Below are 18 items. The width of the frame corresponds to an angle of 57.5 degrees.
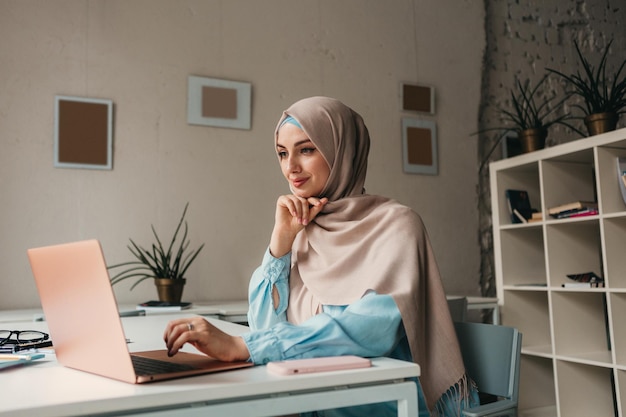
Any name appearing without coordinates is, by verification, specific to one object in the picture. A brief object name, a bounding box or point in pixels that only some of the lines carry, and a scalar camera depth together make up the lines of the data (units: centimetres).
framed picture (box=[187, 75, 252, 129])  322
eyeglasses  125
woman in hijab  108
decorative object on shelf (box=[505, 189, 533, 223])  319
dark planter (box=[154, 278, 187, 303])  277
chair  130
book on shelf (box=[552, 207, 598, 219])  273
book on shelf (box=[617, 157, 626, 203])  260
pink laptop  81
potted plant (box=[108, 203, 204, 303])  279
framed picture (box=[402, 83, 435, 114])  379
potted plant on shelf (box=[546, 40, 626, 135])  274
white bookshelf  262
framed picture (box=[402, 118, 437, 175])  374
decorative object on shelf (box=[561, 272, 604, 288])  272
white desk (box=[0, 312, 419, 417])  74
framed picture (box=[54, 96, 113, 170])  293
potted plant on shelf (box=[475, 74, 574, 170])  402
